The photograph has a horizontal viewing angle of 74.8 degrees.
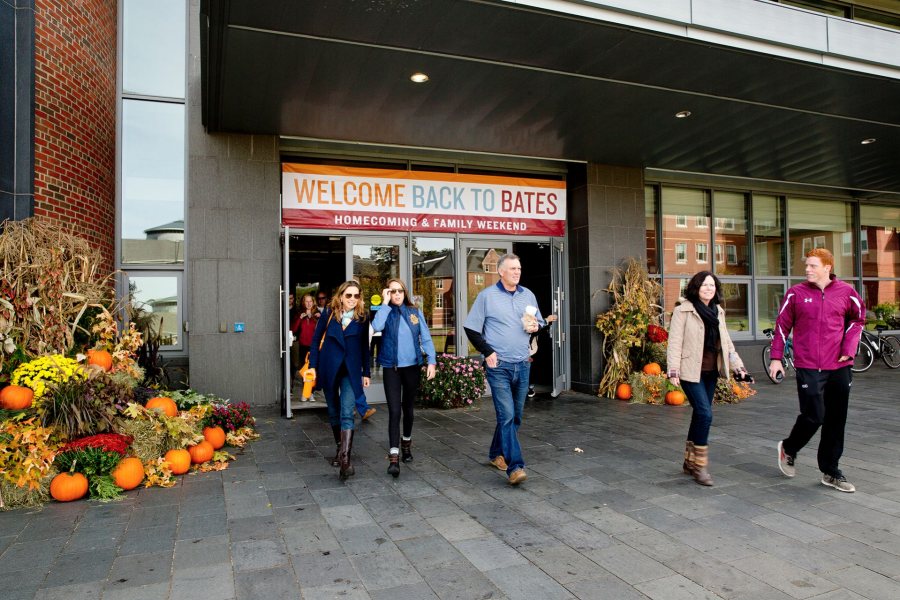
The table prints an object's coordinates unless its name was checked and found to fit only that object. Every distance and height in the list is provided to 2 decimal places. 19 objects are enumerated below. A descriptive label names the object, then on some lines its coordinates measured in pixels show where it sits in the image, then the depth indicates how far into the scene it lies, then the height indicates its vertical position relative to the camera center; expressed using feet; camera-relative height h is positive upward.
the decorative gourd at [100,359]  18.11 -1.37
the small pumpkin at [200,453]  18.26 -4.35
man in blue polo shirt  16.20 -0.91
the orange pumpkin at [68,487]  15.05 -4.42
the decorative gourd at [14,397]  15.71 -2.20
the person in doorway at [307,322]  32.99 -0.57
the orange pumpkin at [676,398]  29.45 -4.53
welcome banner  29.22 +5.82
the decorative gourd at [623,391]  30.81 -4.38
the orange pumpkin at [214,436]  19.66 -4.14
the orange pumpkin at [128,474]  15.96 -4.36
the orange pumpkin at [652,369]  30.94 -3.23
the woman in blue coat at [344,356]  17.30 -1.31
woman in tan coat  16.12 -1.38
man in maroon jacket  15.23 -1.24
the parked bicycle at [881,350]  43.32 -3.32
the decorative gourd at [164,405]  18.40 -2.87
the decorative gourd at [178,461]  17.37 -4.36
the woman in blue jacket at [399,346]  17.79 -1.07
